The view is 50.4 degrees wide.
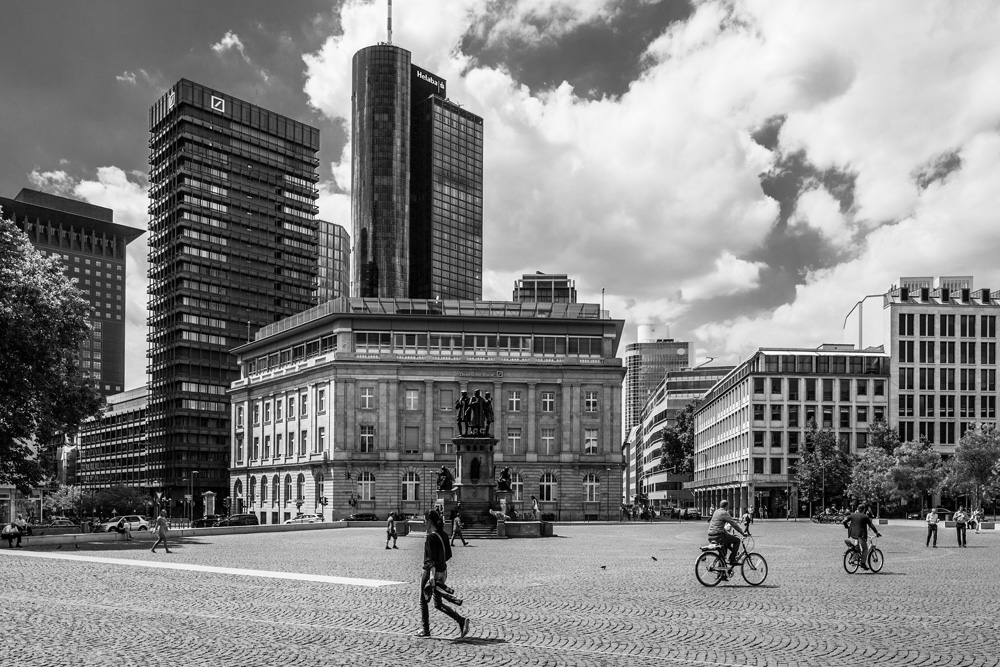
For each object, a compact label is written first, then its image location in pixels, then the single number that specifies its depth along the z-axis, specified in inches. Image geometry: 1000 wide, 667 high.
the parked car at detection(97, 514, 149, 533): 2524.6
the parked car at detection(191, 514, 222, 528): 3218.5
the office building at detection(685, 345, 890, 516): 4667.8
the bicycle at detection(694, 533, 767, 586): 999.0
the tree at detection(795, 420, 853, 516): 4175.7
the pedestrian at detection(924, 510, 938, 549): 1869.2
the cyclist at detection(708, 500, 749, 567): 988.6
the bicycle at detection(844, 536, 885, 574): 1185.4
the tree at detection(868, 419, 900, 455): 4252.0
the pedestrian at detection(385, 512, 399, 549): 1787.6
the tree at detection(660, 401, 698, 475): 6279.5
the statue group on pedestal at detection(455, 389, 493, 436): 2413.9
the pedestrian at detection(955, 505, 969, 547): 1892.2
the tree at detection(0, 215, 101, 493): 1876.2
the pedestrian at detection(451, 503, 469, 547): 1845.5
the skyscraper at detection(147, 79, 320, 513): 6156.5
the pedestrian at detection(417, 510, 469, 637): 663.8
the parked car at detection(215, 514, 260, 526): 3314.5
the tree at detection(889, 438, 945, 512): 3732.8
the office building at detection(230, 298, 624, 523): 3981.3
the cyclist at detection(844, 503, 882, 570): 1174.3
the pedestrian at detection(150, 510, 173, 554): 1654.8
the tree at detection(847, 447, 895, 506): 3779.5
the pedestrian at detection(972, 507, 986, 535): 2865.7
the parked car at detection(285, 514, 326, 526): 3939.5
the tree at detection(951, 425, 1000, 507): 3361.2
